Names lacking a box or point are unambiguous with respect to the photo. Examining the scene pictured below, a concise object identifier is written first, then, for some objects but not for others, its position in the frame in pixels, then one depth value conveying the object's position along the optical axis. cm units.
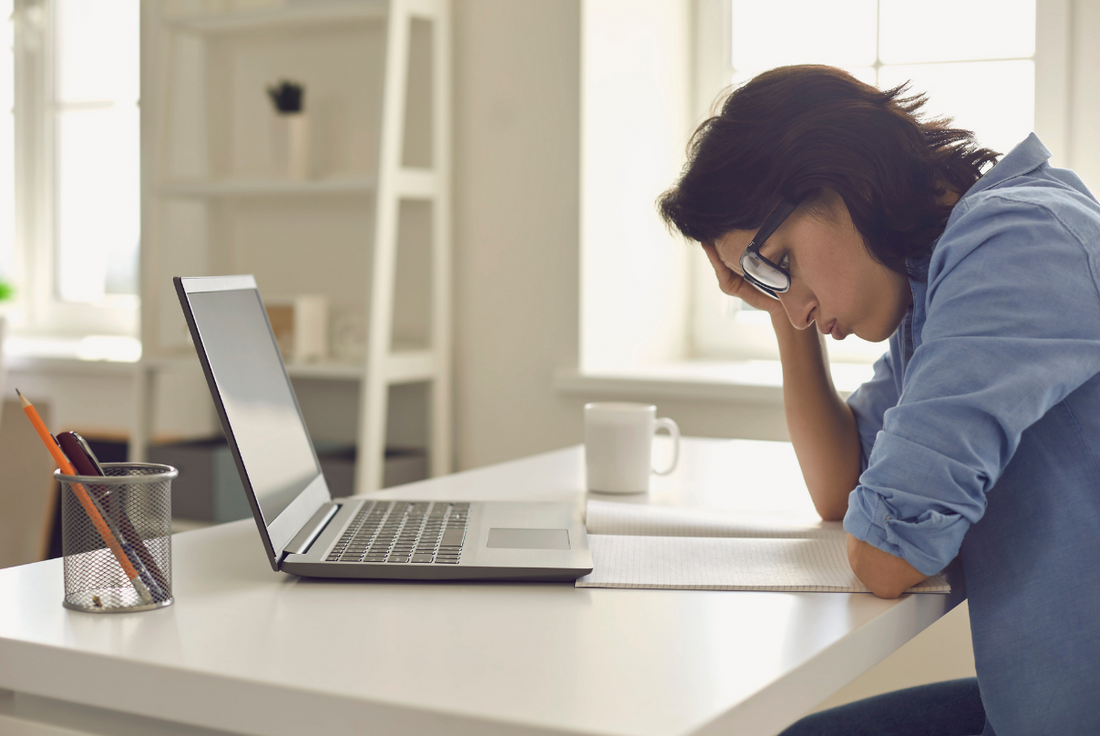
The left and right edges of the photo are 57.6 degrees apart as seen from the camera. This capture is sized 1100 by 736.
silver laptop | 79
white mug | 121
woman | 73
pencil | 69
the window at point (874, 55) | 209
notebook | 80
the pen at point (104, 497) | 70
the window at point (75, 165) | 317
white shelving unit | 226
